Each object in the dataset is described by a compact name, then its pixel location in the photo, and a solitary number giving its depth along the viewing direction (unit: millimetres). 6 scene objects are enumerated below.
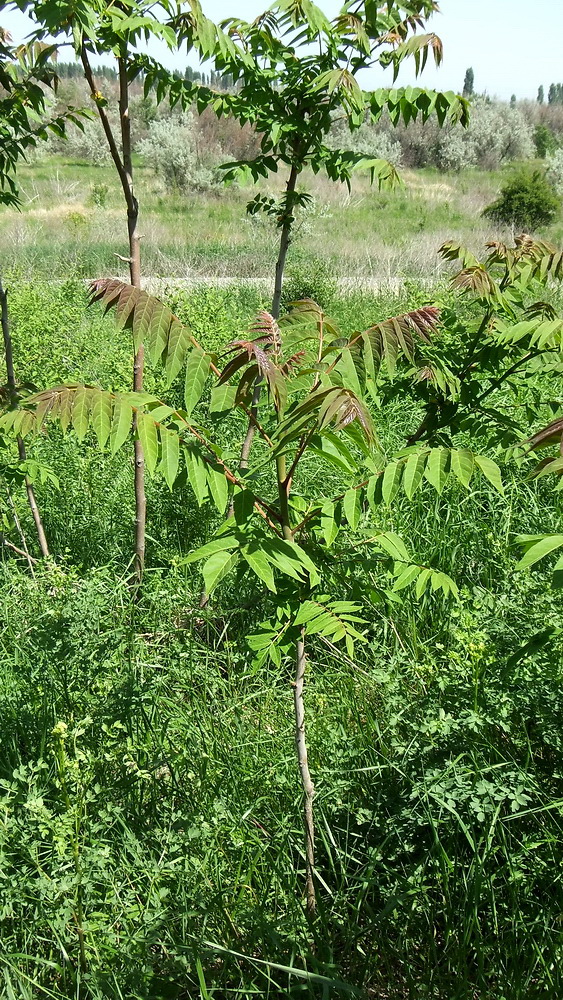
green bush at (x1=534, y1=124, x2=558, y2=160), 34659
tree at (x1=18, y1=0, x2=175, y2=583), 2318
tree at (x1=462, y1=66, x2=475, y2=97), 94725
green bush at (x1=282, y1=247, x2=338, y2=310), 9922
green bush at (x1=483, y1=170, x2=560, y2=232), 17734
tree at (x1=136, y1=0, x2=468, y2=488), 2779
